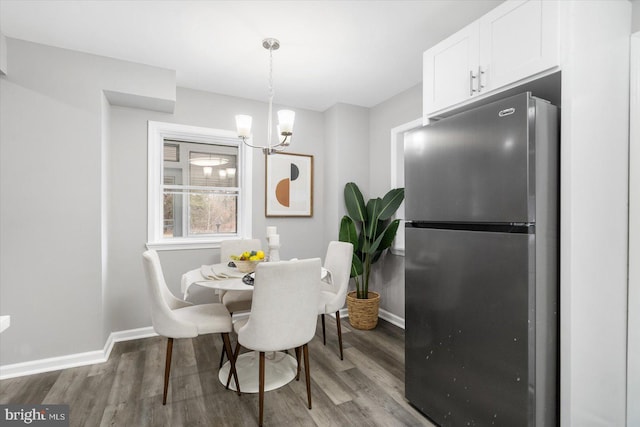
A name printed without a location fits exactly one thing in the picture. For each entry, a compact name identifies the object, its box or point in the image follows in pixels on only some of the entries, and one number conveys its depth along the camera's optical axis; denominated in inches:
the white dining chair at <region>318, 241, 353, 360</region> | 105.6
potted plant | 131.9
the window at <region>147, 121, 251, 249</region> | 127.7
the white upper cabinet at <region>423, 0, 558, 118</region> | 58.6
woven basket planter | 131.7
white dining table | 83.5
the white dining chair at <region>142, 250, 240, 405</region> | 78.3
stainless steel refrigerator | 55.1
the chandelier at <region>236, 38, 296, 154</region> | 87.0
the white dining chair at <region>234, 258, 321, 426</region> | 68.7
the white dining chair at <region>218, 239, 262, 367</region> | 104.6
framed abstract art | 146.9
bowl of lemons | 94.0
